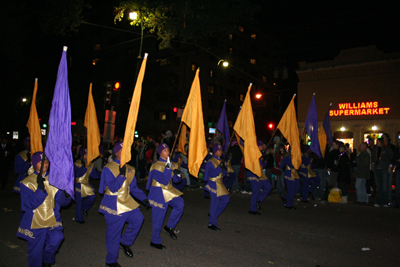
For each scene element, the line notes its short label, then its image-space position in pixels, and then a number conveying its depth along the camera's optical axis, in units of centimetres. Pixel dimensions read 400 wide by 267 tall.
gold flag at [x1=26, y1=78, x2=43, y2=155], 644
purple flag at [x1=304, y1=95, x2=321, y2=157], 930
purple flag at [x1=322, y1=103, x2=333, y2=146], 1112
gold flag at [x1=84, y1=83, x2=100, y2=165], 698
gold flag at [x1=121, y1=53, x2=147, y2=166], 446
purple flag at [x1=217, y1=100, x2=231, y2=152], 996
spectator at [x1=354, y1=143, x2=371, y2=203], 931
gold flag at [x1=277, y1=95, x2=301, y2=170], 836
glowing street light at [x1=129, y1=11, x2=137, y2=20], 1341
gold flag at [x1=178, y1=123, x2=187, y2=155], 934
